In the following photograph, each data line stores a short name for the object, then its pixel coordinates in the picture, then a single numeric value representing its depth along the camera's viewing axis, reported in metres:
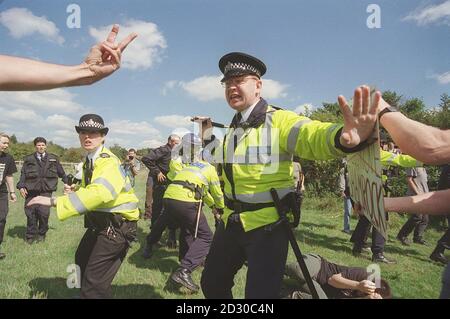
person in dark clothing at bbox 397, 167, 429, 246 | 8.38
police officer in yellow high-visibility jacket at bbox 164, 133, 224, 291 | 5.96
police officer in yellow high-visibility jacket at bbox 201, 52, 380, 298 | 2.69
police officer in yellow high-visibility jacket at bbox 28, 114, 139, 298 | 3.43
